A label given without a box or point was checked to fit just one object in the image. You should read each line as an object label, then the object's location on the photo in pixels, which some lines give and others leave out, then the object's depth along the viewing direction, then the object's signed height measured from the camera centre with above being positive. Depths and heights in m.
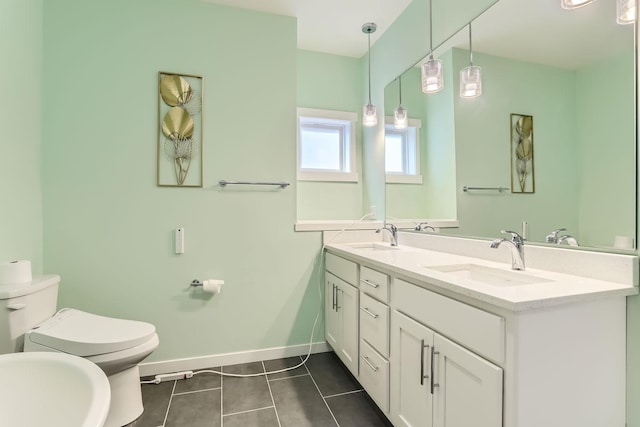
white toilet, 1.40 -0.60
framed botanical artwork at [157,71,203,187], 2.03 +0.54
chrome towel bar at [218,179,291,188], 2.12 +0.19
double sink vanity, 0.87 -0.43
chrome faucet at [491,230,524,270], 1.31 -0.17
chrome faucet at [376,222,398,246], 2.25 -0.17
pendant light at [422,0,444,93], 1.83 +0.80
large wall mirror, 1.09 +0.37
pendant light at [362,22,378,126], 2.50 +0.79
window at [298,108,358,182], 2.73 +0.59
